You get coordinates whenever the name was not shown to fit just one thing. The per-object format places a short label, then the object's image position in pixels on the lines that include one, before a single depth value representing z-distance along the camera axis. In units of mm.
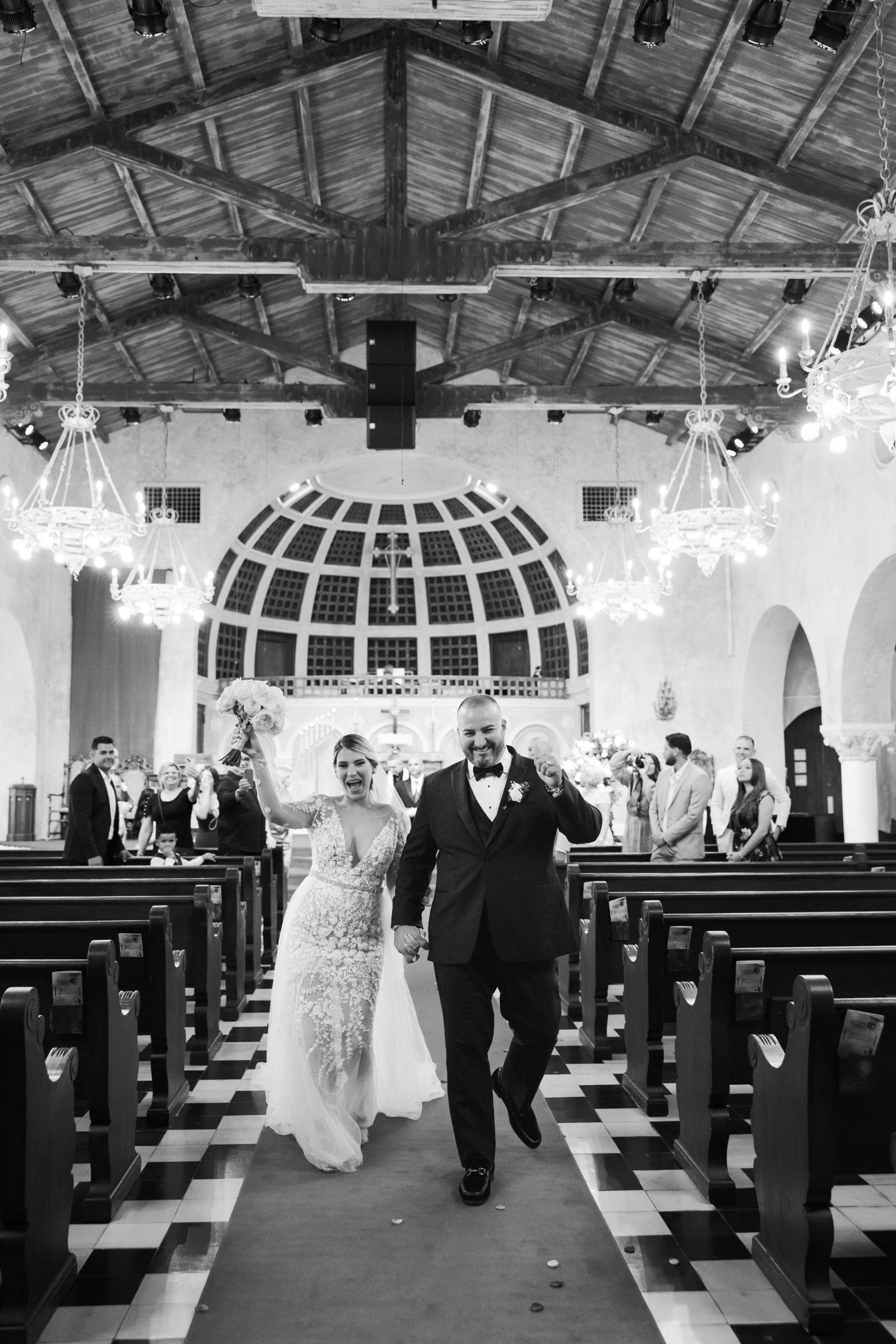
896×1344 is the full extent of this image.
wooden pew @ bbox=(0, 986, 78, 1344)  3021
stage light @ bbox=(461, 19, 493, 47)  8859
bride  4523
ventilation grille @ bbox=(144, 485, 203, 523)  21250
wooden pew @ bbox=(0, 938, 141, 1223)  3961
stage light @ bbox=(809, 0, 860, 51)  8227
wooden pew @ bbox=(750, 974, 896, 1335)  3141
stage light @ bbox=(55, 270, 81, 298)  12797
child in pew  8836
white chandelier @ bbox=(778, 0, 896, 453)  6449
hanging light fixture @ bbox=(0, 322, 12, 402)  7472
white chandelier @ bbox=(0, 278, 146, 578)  11102
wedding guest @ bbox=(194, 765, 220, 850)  10086
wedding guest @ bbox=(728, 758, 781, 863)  8047
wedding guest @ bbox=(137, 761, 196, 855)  9188
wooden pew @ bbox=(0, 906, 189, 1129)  4973
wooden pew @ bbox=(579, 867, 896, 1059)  5840
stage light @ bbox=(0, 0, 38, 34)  7977
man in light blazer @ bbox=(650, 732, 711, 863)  7566
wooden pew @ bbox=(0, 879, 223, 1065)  5961
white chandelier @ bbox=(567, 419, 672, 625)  16062
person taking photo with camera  9133
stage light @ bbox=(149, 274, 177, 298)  14766
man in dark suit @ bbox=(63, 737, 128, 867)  8195
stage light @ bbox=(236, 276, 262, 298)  15508
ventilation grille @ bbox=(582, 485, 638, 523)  21734
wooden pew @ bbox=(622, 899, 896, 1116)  5184
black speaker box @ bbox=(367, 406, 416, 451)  12453
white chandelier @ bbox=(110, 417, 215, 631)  15641
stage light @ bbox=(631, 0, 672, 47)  8391
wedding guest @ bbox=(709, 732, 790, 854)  8078
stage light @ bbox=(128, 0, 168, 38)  8312
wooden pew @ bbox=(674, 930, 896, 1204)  4121
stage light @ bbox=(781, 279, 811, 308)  13391
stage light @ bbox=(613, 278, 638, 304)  14680
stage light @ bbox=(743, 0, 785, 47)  8234
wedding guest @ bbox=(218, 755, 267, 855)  9039
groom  3957
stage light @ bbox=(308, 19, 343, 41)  9266
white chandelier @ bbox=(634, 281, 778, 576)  11336
